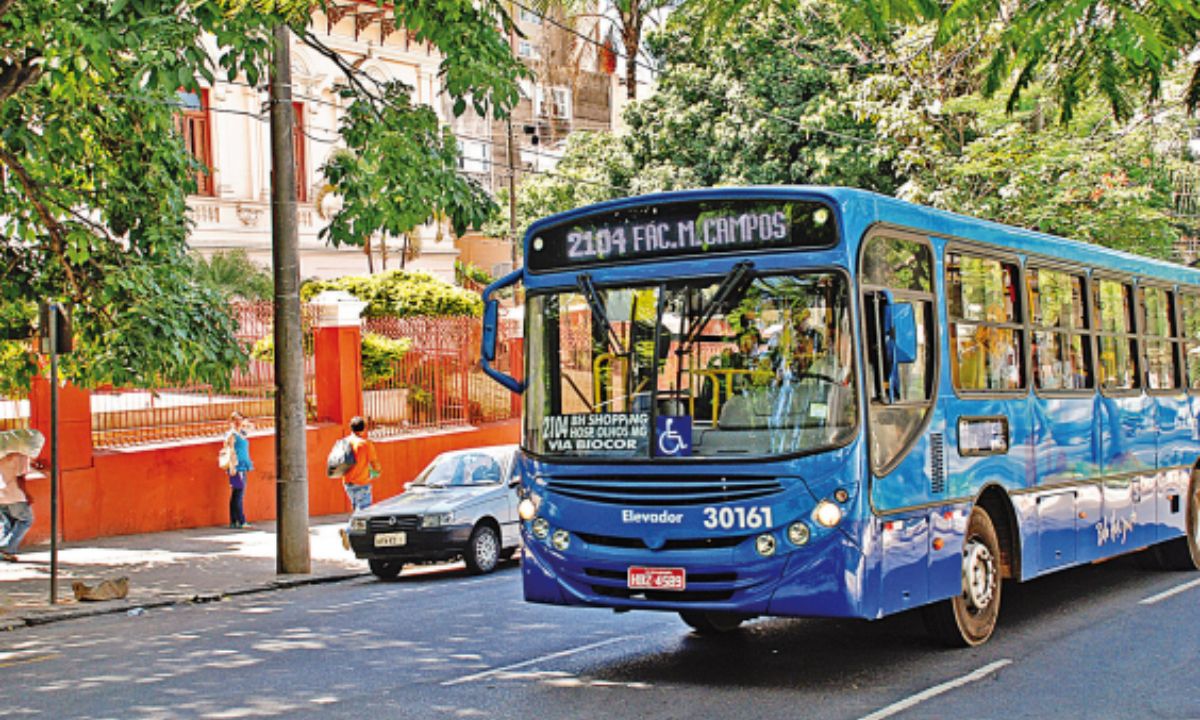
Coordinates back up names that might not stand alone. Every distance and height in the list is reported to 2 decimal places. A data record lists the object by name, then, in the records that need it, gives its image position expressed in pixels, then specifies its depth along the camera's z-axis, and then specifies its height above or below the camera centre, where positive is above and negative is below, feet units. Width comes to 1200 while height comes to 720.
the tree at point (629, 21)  124.47 +36.04
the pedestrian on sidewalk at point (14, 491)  55.26 -1.81
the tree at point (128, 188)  42.57 +9.28
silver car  54.39 -3.66
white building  101.55 +21.03
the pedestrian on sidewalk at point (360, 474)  64.44 -2.03
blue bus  28.07 +0.00
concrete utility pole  54.19 +3.77
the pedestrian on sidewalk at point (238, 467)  69.82 -1.59
